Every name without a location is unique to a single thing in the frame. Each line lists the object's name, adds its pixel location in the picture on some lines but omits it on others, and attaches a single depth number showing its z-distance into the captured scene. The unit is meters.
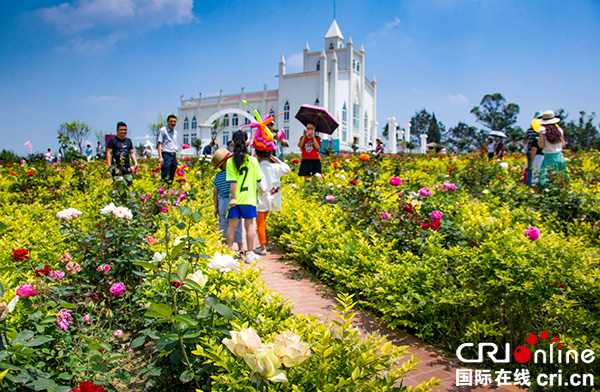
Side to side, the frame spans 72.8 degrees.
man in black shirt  6.43
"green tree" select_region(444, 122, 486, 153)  65.28
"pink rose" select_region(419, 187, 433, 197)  4.20
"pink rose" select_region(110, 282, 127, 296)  2.34
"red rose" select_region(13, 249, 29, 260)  2.28
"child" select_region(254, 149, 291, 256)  5.09
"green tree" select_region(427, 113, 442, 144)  72.81
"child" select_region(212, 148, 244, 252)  4.78
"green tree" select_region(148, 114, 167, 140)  35.59
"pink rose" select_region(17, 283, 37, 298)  1.94
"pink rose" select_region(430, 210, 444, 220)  3.55
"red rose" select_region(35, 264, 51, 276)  2.21
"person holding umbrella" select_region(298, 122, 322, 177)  7.66
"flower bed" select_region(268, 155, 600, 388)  2.56
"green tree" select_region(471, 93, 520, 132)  61.47
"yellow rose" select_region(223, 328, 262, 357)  1.43
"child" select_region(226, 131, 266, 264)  4.42
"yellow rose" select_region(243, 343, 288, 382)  1.40
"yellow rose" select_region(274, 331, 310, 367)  1.41
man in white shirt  7.13
